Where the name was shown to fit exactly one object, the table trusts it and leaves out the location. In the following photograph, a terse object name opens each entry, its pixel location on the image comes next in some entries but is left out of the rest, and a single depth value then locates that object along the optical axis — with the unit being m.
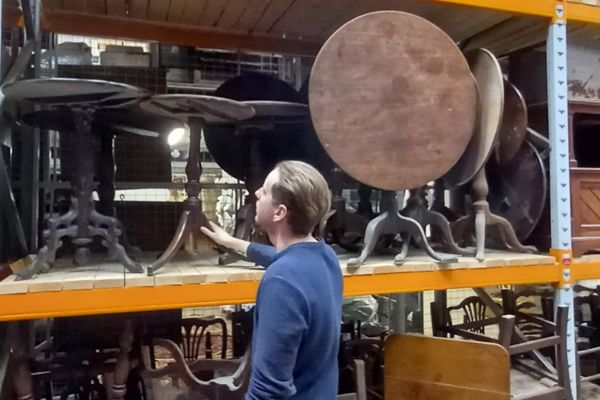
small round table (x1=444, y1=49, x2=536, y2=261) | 1.79
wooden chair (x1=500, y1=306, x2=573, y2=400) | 1.75
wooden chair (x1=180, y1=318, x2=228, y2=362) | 2.12
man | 1.05
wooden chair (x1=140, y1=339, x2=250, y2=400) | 1.43
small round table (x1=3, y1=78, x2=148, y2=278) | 1.36
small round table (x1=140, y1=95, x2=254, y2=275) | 1.42
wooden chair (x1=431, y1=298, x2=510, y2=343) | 2.04
